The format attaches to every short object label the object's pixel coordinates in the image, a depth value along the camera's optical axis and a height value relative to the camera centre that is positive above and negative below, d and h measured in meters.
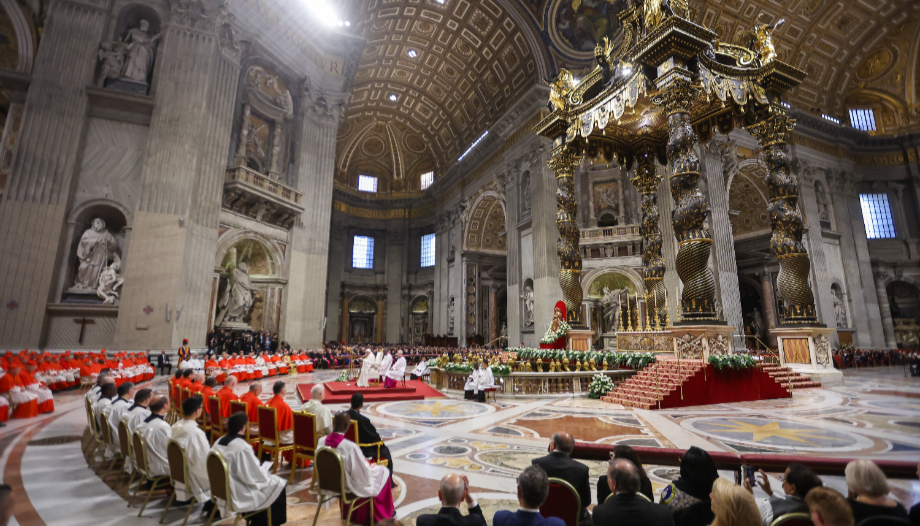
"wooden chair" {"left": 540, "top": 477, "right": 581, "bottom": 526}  2.34 -0.87
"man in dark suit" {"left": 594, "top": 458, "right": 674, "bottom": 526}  1.85 -0.71
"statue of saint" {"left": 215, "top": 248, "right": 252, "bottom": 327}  16.81 +1.77
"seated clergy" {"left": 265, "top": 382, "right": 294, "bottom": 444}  4.81 -0.84
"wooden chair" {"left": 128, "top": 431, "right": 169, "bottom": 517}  3.45 -0.96
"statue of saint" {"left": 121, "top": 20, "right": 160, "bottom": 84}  14.29 +9.58
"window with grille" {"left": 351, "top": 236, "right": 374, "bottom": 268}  33.91 +7.07
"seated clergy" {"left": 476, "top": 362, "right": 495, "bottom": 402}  9.22 -0.83
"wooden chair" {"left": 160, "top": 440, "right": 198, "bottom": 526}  3.10 -0.89
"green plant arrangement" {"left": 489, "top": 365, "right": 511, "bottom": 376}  9.97 -0.61
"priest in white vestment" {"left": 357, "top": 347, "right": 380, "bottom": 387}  10.61 -0.68
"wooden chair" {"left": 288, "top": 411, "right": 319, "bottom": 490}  4.00 -0.87
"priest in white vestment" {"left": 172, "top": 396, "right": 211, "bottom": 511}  3.21 -0.86
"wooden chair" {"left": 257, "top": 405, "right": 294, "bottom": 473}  4.36 -0.94
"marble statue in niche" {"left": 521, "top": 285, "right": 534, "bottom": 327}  20.80 +1.83
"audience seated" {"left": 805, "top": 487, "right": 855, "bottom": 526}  1.60 -0.61
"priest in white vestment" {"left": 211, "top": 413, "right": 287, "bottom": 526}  2.95 -0.96
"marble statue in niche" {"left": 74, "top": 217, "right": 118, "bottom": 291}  12.99 +2.61
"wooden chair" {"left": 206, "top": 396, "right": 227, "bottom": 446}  4.78 -0.87
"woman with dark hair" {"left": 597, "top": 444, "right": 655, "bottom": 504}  2.40 -0.77
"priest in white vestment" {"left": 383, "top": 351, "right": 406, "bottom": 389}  10.63 -0.73
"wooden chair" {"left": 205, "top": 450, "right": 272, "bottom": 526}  2.82 -0.91
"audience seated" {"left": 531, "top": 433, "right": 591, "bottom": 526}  2.44 -0.72
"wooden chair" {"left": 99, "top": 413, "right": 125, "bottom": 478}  4.26 -0.93
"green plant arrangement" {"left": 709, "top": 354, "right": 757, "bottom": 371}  8.34 -0.32
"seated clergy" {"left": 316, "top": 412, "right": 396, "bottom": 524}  3.06 -0.95
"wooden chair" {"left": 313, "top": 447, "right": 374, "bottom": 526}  3.01 -0.94
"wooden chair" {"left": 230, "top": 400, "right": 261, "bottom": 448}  4.61 -0.70
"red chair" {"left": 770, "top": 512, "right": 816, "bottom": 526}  1.82 -0.73
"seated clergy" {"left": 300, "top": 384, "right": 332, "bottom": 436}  4.45 -0.72
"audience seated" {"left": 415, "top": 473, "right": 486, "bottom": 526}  1.90 -0.74
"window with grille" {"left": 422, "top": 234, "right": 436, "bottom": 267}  33.38 +7.22
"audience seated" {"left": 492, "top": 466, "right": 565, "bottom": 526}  1.84 -0.67
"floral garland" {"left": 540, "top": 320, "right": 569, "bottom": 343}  11.63 +0.29
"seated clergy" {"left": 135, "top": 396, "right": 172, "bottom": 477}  3.52 -0.80
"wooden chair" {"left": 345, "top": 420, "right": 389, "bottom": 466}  3.68 -0.77
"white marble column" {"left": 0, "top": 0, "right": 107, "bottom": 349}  12.07 +5.11
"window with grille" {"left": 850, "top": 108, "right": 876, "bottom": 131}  24.28 +12.72
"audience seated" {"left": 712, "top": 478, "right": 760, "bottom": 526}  1.64 -0.63
